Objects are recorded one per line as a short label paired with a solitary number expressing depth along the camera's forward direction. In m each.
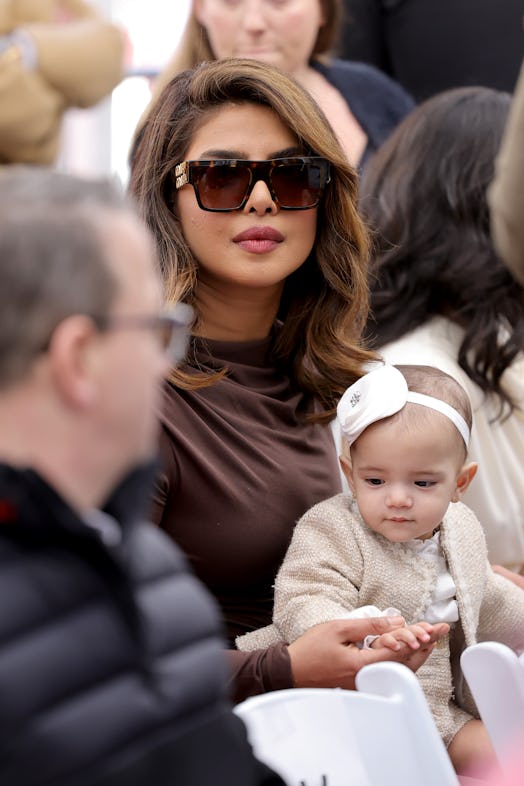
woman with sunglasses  4.11
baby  4.12
